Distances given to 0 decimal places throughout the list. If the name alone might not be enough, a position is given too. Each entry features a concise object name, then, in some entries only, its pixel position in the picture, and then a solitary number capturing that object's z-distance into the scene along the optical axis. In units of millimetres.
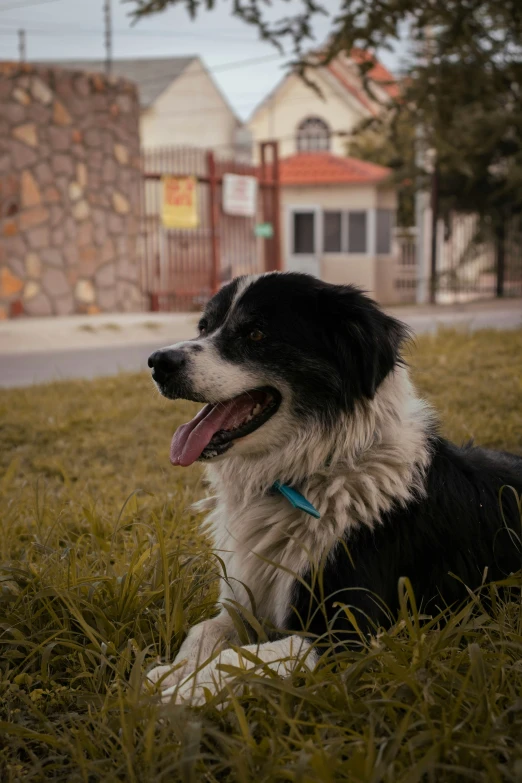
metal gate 17953
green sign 19734
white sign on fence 18547
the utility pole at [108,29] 42819
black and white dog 2695
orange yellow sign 17531
